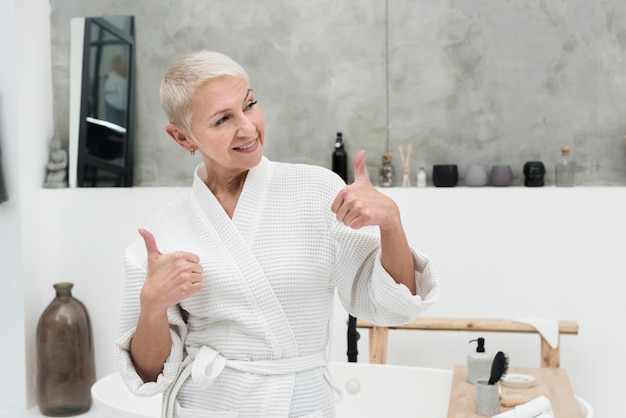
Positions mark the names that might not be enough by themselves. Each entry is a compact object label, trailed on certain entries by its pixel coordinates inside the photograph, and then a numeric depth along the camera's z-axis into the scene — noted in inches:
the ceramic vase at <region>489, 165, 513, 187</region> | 147.3
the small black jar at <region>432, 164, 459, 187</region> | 148.8
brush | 101.1
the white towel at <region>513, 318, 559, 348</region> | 133.7
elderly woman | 61.0
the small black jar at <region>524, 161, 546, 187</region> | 145.2
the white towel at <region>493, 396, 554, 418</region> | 91.0
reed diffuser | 152.3
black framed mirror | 166.2
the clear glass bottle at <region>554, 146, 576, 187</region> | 145.9
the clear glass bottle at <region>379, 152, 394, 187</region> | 152.3
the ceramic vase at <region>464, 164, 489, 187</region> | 148.4
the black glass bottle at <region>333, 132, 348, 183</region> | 154.0
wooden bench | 137.4
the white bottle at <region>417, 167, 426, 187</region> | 151.4
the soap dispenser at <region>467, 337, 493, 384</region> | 115.5
